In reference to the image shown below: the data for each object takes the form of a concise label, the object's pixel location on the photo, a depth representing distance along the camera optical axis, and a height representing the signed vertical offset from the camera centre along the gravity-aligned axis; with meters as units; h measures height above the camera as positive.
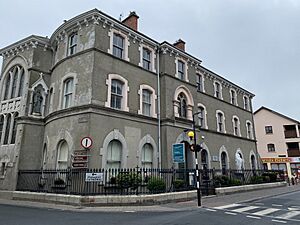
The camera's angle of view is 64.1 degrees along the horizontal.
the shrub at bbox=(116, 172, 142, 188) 13.06 -0.29
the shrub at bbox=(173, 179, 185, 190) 14.85 -0.57
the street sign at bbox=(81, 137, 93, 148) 13.41 +1.77
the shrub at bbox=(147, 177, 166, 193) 13.43 -0.57
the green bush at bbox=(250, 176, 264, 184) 21.92 -0.50
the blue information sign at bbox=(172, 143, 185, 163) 16.87 +1.47
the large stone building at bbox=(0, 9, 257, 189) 15.30 +5.55
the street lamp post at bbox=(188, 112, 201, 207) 12.59 +0.00
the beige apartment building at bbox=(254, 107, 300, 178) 44.22 +6.74
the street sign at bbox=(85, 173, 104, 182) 12.55 -0.12
